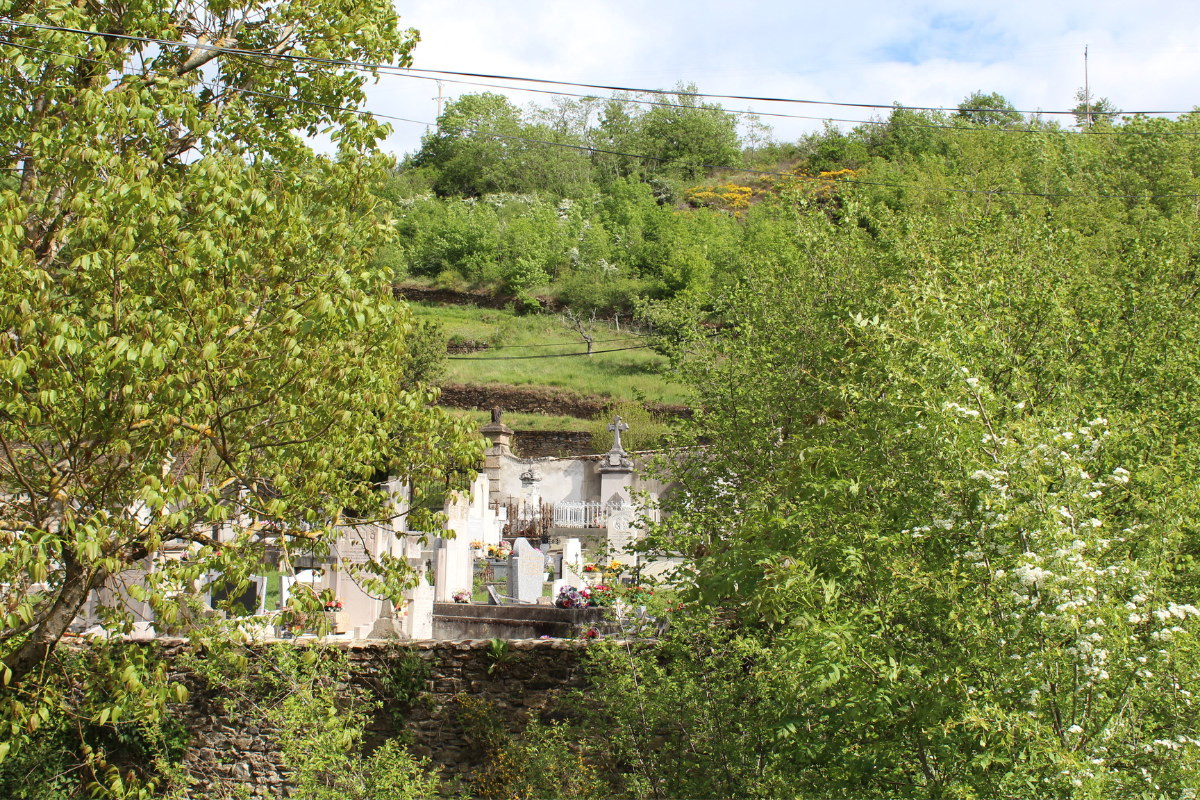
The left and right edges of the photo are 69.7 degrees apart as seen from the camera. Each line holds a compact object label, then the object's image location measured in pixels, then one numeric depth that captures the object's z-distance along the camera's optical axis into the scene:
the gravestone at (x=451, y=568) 12.53
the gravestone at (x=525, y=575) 13.52
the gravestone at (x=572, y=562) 15.48
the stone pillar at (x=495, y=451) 25.73
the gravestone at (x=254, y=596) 10.97
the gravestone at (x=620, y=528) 17.53
